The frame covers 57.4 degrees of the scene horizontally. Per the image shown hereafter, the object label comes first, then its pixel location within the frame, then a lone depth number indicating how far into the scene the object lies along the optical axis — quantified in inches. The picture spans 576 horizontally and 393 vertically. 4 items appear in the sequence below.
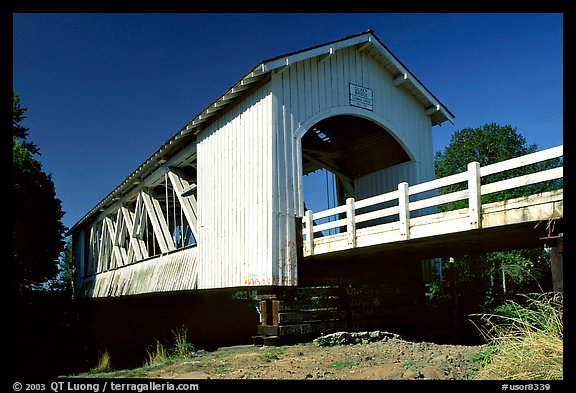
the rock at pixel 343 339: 444.8
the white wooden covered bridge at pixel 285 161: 492.4
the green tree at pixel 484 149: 1408.7
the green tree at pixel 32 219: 753.6
